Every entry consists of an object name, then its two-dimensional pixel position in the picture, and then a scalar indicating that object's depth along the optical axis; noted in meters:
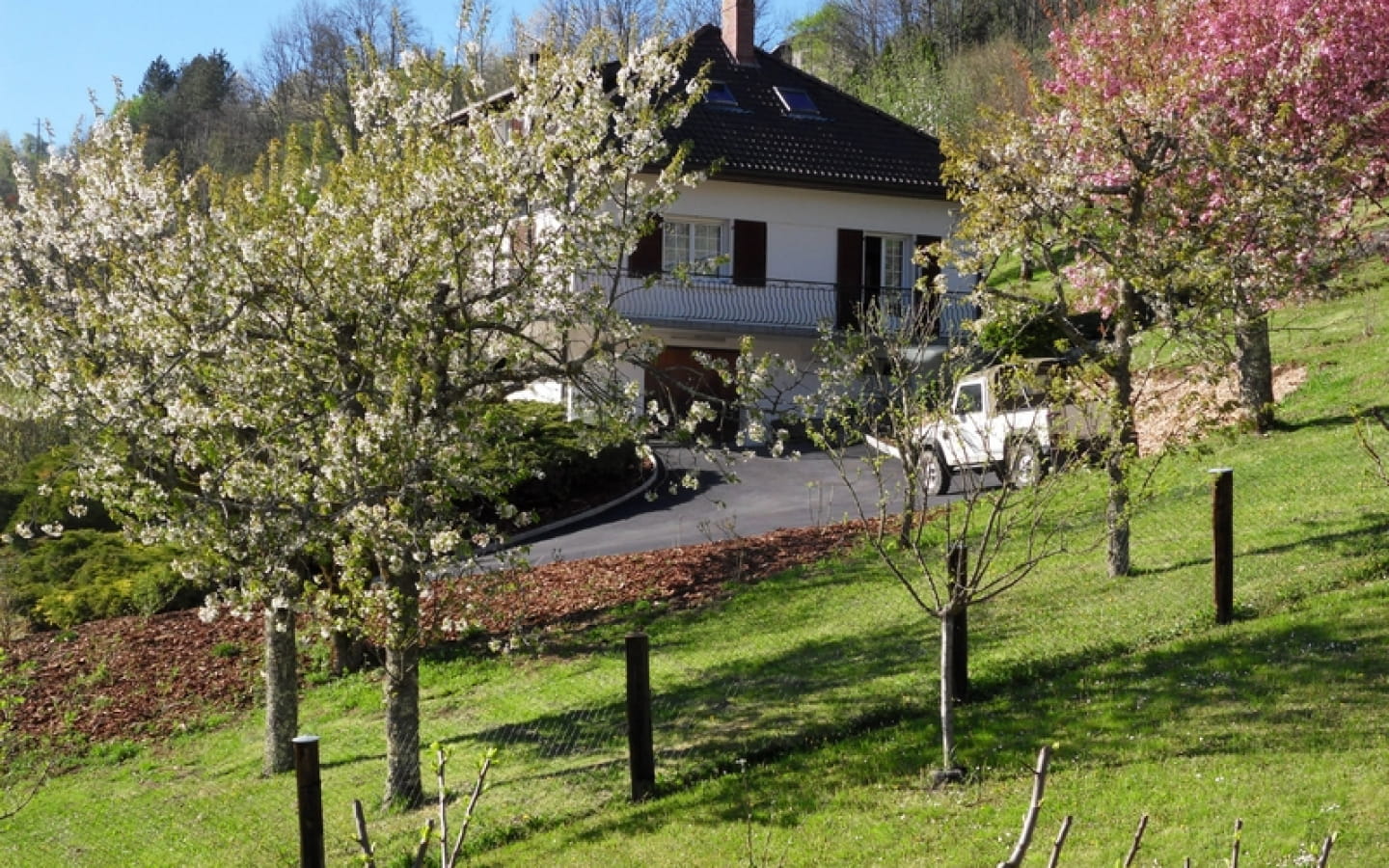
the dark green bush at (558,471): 20.06
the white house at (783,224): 27.20
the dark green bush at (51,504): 19.72
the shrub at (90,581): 17.30
